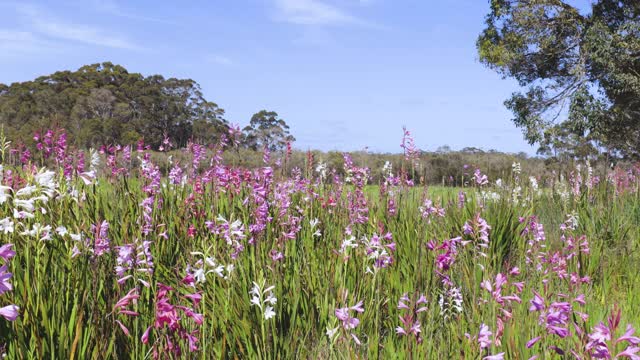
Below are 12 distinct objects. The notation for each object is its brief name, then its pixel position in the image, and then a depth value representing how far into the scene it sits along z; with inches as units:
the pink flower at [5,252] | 62.6
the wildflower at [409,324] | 90.5
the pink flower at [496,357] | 81.7
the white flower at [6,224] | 88.1
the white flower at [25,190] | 92.4
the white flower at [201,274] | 93.1
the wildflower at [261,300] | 95.3
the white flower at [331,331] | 91.4
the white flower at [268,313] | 97.3
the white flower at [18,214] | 90.7
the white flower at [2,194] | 79.4
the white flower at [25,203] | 87.3
